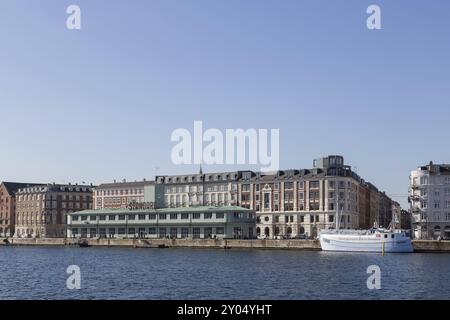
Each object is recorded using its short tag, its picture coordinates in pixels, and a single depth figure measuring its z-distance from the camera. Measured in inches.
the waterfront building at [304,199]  6870.1
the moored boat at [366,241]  5295.3
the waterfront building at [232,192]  7721.5
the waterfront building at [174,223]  6796.3
